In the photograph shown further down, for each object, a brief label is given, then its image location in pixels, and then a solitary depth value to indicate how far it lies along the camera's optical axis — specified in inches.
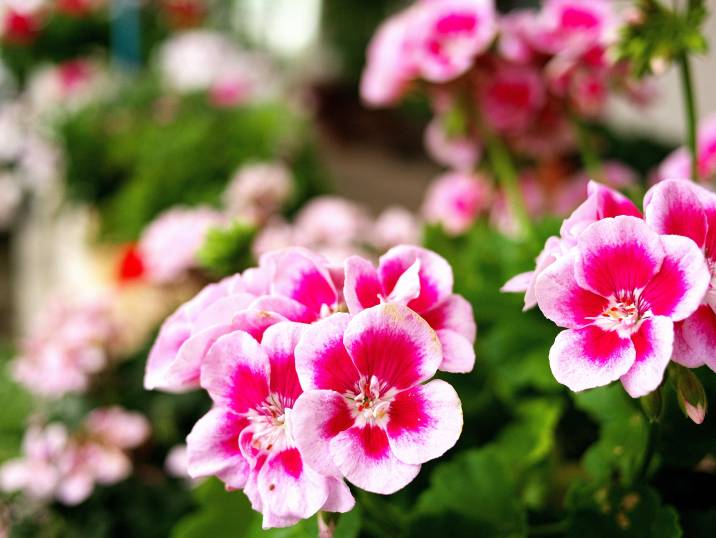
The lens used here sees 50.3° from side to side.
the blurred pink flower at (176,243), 38.2
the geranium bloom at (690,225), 14.3
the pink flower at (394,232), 41.8
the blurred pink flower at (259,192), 47.4
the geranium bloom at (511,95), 34.9
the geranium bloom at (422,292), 15.8
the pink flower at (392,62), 34.9
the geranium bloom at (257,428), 14.8
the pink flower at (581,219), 15.5
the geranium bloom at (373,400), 14.3
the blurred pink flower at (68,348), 36.6
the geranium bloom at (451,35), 32.4
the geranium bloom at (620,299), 13.9
